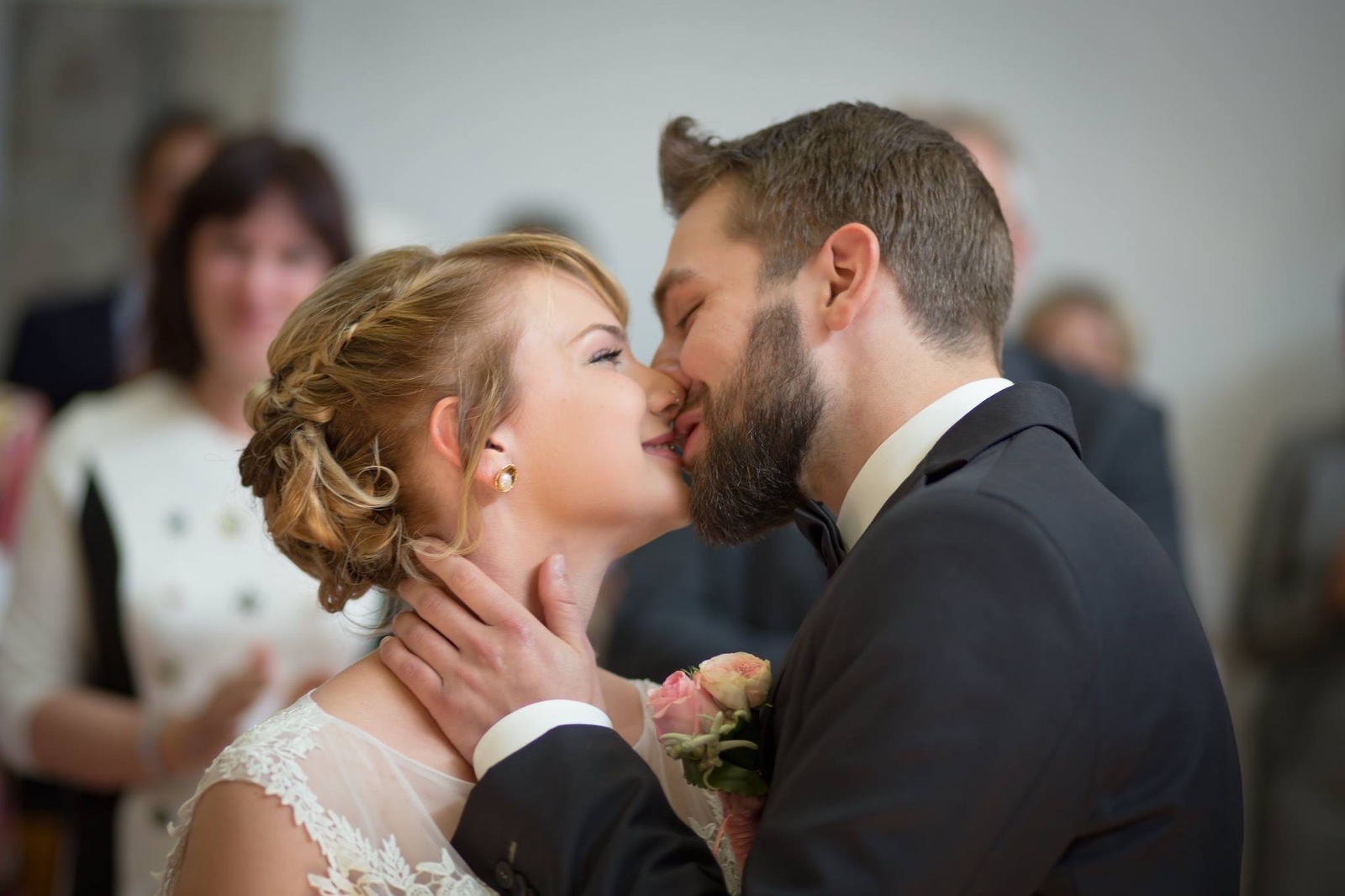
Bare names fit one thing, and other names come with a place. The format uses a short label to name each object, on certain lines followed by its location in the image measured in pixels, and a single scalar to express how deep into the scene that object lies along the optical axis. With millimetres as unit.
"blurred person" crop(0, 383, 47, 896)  3631
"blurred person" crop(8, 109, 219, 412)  4312
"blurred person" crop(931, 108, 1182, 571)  2893
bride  1767
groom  1300
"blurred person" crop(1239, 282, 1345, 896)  4078
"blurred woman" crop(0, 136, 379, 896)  2816
